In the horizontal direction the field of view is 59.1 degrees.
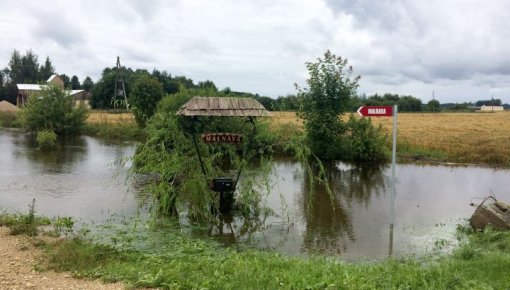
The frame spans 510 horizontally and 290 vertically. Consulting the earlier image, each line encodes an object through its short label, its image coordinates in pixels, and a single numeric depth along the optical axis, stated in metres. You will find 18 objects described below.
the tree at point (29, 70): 100.44
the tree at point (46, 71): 100.75
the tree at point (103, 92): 70.75
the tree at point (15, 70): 100.01
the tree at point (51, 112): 37.31
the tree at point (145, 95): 38.48
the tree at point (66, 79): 99.56
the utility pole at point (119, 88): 53.00
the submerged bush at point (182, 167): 10.86
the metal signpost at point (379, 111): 9.60
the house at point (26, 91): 78.36
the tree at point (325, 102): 21.78
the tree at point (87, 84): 99.81
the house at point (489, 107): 103.50
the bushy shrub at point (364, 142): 23.67
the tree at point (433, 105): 82.94
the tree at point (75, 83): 102.88
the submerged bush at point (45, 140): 27.20
